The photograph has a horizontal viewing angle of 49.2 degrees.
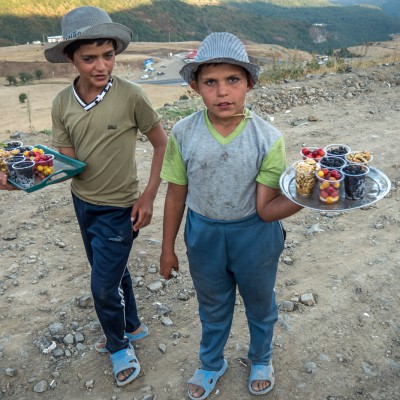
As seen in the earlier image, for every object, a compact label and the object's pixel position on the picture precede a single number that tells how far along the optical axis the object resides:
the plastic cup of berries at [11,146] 2.84
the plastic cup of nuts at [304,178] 1.82
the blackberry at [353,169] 1.83
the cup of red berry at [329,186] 1.79
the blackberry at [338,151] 2.12
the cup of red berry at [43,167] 2.53
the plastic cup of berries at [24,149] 2.78
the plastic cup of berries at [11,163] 2.45
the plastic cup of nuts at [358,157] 1.99
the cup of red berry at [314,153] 2.08
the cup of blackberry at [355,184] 1.80
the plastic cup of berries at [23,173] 2.42
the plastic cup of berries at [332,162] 1.96
